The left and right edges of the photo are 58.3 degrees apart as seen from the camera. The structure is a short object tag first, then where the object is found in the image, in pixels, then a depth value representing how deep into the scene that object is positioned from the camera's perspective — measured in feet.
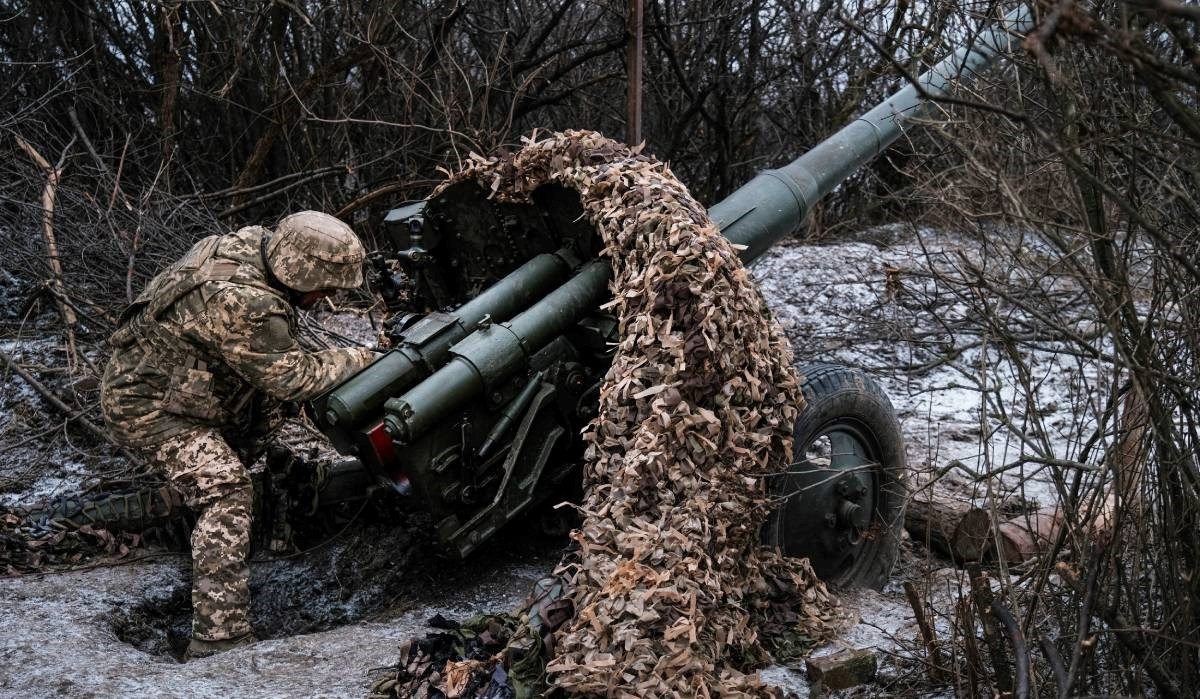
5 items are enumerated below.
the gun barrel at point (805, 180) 17.01
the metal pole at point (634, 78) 26.30
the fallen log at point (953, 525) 16.74
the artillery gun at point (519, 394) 14.28
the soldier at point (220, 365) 14.74
